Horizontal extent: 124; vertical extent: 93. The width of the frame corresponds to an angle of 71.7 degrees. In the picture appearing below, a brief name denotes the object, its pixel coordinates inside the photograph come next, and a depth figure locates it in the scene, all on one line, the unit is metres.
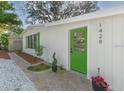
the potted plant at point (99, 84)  2.48
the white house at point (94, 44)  2.76
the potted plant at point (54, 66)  4.40
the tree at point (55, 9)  13.25
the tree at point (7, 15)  11.42
